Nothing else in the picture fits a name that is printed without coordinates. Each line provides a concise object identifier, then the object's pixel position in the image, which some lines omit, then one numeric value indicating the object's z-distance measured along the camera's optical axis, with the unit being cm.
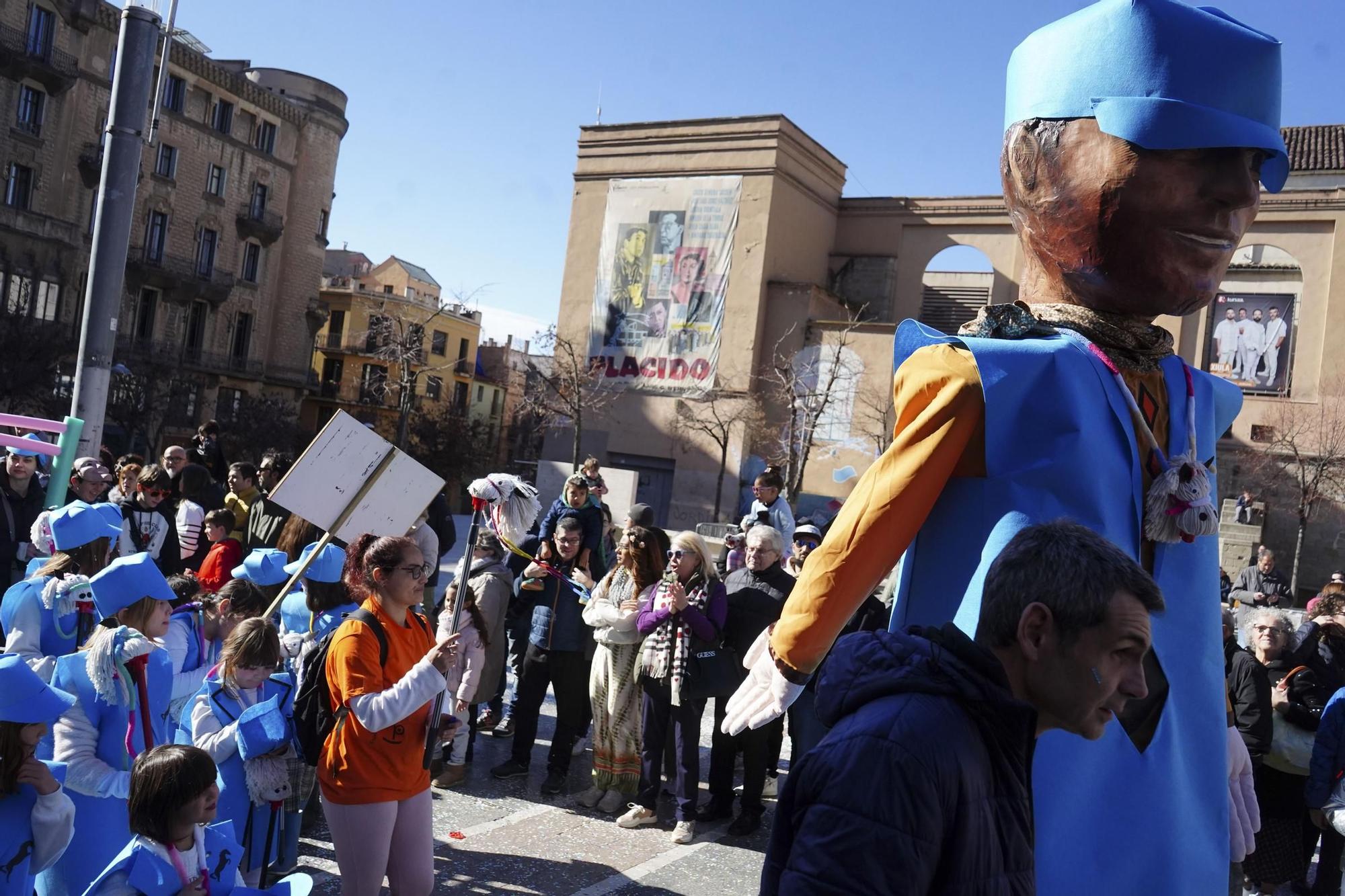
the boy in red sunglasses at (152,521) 816
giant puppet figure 261
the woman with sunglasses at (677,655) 672
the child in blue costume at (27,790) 342
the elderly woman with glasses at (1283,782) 634
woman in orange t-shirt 415
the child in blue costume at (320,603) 566
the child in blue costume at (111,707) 384
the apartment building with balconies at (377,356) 4884
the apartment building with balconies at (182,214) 3400
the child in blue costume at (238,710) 434
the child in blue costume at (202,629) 482
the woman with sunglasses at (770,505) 1022
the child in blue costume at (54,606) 455
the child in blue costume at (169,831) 314
